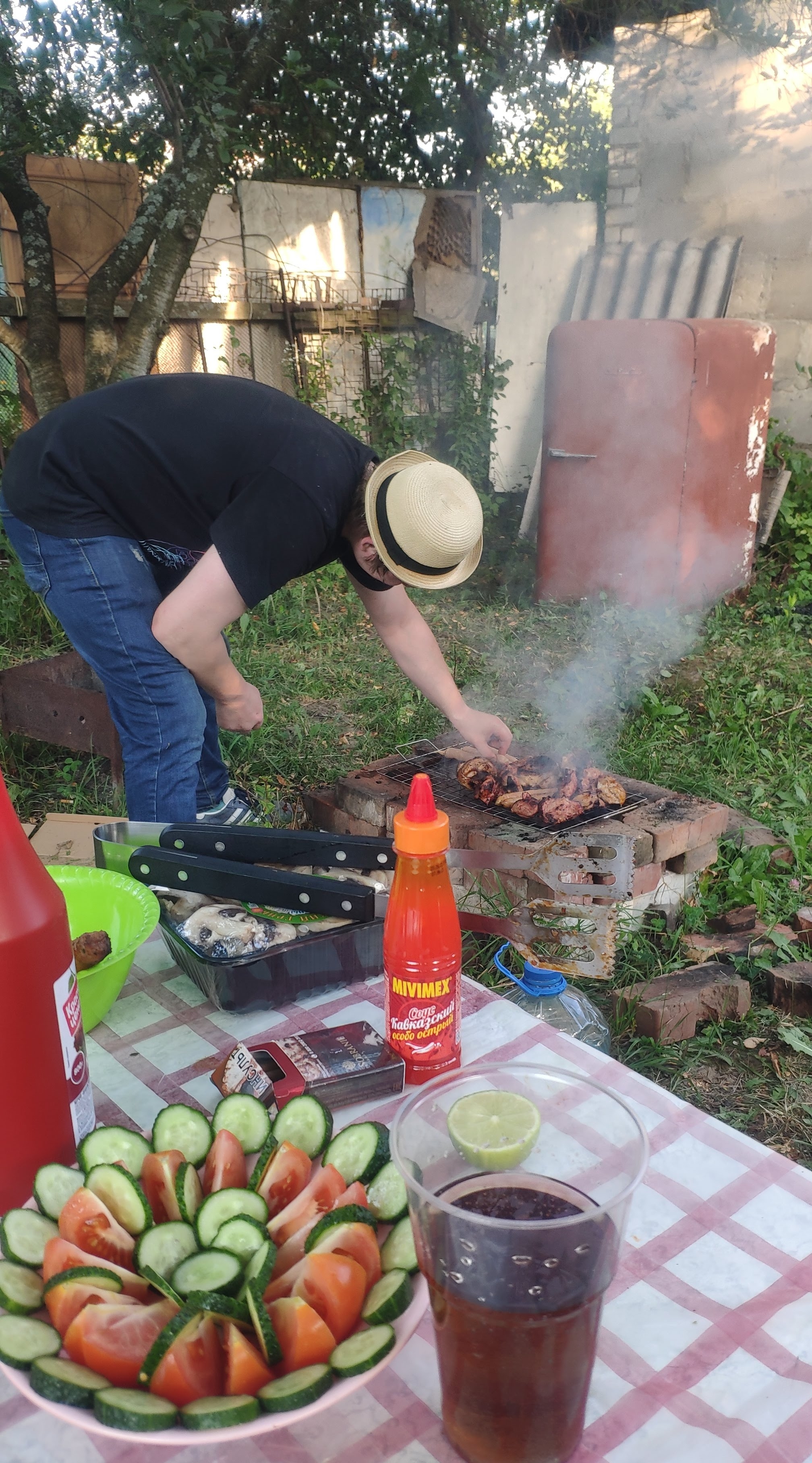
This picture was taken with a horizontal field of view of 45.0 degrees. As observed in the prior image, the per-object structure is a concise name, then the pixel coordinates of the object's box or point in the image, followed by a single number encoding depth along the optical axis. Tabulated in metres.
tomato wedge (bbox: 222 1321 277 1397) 0.80
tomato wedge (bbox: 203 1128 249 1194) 1.04
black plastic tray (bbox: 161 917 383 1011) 1.49
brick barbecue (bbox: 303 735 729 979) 3.05
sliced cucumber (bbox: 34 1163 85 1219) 0.98
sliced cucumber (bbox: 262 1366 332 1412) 0.77
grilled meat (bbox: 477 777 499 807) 3.25
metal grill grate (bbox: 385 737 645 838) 3.11
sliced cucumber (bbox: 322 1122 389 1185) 1.03
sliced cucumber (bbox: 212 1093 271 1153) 1.11
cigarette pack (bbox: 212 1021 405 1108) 1.24
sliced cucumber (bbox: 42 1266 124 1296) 0.85
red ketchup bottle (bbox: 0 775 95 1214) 1.01
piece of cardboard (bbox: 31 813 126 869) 3.09
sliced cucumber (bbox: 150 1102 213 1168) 1.08
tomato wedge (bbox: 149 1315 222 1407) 0.79
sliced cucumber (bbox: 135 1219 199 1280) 0.91
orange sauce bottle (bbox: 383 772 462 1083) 1.24
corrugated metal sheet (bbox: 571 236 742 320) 7.72
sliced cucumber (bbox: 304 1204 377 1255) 0.91
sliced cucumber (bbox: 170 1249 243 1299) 0.87
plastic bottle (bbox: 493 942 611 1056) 2.20
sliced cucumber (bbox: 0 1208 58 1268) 0.91
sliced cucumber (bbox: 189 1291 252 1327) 0.81
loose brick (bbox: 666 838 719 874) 3.40
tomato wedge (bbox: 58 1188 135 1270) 0.93
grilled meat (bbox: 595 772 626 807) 3.24
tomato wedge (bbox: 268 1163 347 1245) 0.96
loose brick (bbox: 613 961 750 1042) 2.87
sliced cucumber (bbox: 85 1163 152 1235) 0.96
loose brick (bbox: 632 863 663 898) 3.16
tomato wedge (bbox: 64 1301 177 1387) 0.81
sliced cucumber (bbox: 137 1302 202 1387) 0.79
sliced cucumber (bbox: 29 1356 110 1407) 0.78
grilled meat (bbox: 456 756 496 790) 3.33
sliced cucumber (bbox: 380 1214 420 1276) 0.91
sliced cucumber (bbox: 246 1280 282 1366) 0.81
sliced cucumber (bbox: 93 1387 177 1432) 0.75
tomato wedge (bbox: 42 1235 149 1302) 0.89
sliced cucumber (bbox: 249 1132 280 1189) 1.03
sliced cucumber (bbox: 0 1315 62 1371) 0.80
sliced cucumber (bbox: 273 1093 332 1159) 1.09
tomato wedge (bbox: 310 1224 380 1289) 0.89
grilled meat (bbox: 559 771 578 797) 3.21
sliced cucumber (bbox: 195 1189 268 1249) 0.95
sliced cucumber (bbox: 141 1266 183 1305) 0.86
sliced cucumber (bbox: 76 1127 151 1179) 1.04
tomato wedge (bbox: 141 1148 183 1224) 1.00
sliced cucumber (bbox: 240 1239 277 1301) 0.85
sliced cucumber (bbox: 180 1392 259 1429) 0.76
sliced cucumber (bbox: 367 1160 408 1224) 0.97
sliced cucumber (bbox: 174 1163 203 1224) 0.99
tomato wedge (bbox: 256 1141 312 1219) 1.02
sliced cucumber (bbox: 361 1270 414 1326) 0.85
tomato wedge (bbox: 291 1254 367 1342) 0.85
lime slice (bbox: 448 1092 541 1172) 0.91
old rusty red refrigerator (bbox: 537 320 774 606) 6.64
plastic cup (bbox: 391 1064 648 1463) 0.79
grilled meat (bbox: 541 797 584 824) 3.07
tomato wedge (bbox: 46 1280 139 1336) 0.84
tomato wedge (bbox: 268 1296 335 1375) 0.82
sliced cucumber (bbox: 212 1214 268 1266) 0.91
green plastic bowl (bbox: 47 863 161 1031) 1.46
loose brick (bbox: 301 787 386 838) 3.43
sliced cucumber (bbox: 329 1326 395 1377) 0.80
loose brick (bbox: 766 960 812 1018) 3.03
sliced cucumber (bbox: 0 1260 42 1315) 0.85
